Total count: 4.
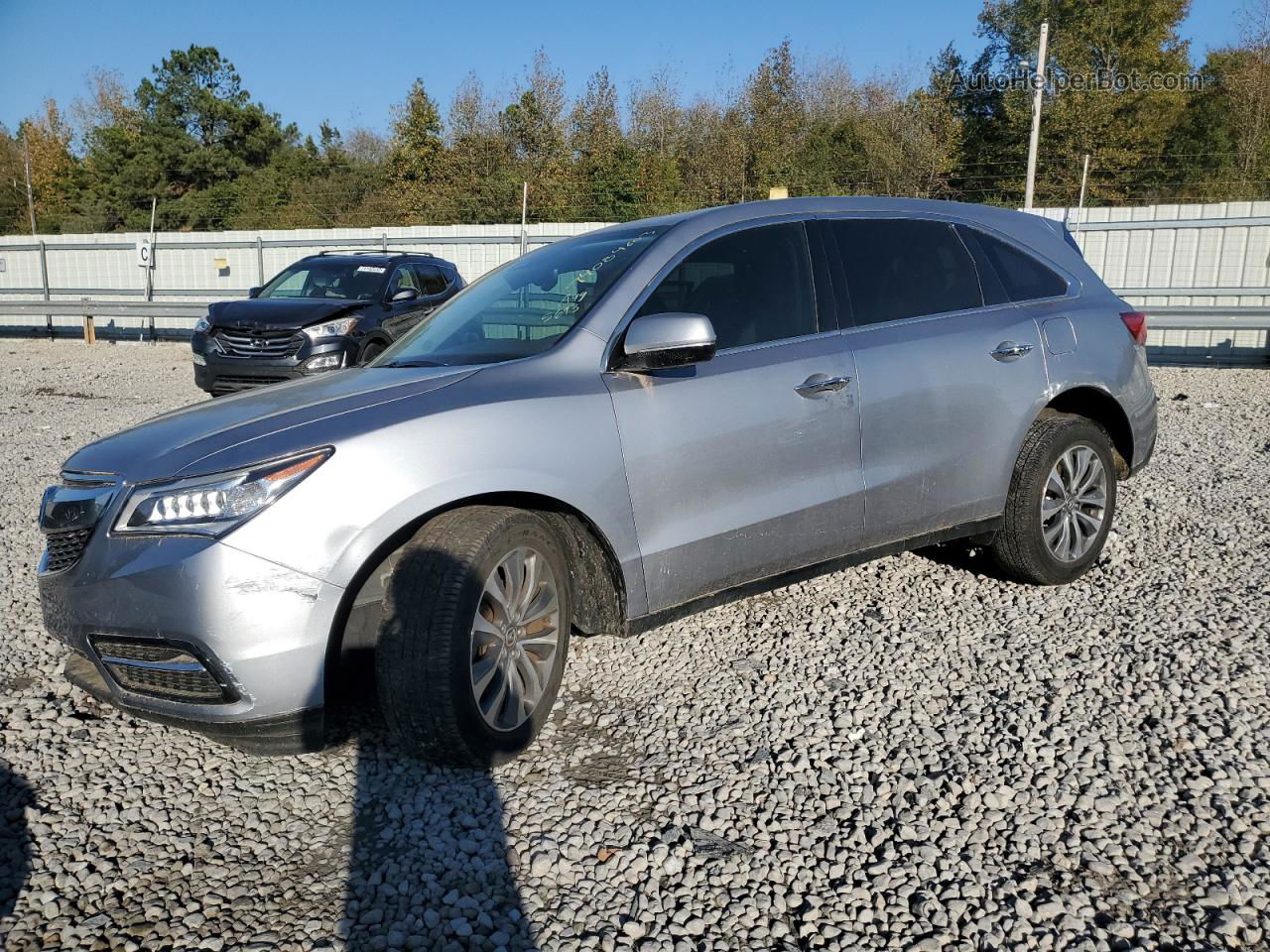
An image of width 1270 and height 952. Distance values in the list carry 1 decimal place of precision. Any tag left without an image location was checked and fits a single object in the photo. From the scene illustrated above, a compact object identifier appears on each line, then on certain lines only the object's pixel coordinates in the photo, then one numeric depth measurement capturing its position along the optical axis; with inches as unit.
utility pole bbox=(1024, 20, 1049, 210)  814.5
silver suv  108.1
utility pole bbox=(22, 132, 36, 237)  1605.3
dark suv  386.6
